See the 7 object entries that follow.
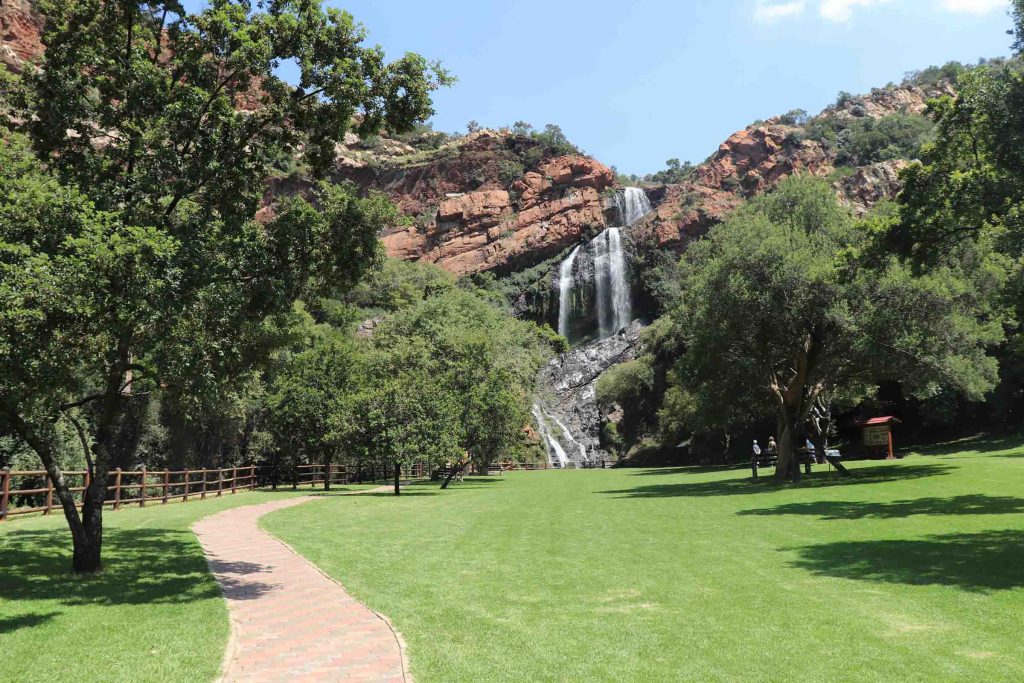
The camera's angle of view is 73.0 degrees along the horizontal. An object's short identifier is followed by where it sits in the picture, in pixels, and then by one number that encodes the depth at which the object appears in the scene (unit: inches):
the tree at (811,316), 894.4
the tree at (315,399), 1249.4
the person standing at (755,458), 1085.8
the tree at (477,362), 1258.0
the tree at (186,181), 344.2
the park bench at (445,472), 1213.7
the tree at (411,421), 1064.8
